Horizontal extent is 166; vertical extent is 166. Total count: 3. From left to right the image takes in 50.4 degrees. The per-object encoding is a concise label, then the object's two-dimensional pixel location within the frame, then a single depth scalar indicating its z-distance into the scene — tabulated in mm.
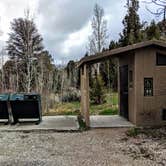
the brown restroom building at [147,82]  5588
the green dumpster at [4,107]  5716
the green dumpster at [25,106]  5709
